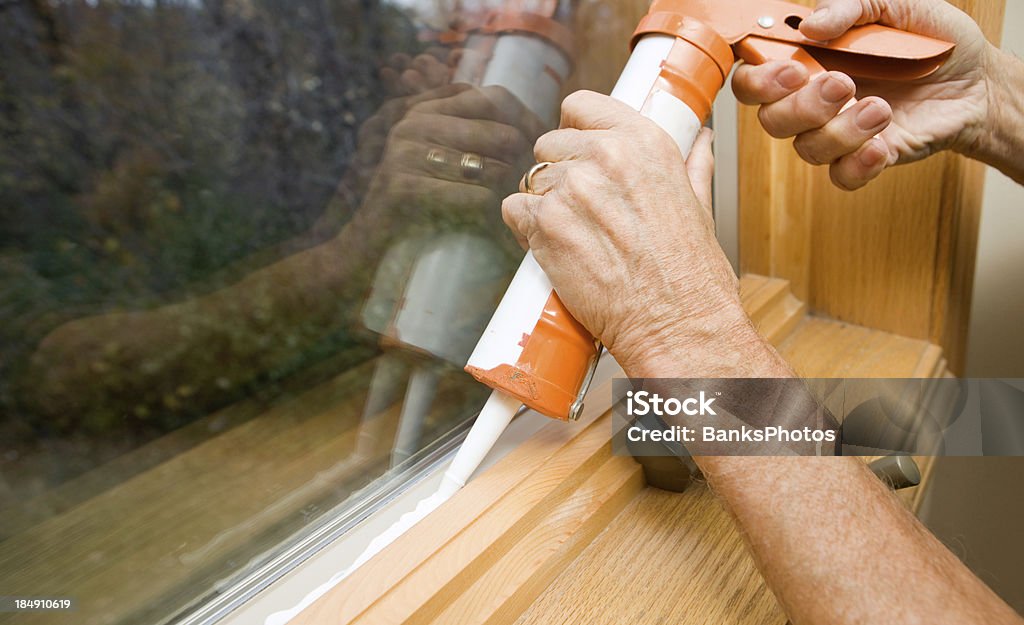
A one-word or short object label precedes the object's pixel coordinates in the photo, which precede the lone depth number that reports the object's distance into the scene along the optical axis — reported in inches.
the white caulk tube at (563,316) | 19.4
